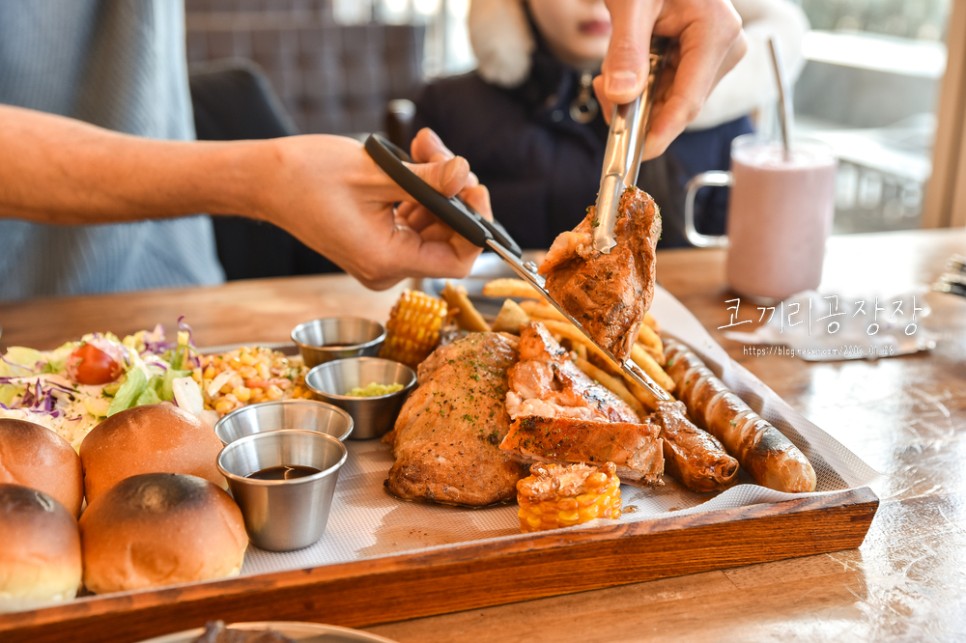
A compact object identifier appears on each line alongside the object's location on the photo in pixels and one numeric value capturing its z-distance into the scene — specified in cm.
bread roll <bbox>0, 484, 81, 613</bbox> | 53
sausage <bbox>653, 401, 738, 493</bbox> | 65
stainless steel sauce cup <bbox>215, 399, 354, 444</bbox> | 68
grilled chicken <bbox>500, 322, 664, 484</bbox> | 64
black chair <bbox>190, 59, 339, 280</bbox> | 135
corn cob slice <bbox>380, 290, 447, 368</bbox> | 78
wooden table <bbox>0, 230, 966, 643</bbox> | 56
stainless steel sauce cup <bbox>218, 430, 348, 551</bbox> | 59
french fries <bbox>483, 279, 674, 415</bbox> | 73
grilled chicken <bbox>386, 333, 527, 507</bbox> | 65
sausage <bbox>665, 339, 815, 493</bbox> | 63
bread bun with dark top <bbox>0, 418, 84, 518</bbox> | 59
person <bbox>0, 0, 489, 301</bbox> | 74
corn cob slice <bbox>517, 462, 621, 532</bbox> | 60
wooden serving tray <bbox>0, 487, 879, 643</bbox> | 53
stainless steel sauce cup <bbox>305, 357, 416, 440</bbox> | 71
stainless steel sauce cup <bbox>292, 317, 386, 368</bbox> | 79
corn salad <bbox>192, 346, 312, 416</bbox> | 72
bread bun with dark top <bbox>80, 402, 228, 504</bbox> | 61
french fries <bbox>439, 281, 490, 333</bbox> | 81
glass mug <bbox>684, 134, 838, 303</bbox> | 90
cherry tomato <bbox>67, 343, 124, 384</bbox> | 72
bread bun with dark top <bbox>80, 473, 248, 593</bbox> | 55
